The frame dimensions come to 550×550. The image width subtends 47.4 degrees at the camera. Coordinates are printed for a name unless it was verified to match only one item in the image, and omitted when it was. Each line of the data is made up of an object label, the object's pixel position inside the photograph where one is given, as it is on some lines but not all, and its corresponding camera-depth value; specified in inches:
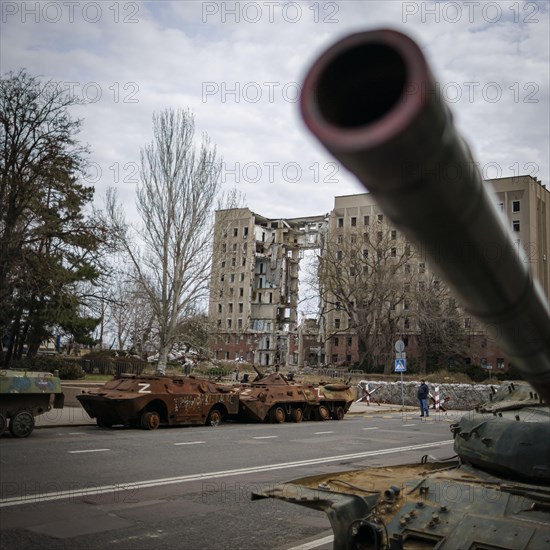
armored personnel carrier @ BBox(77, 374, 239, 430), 602.9
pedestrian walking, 895.7
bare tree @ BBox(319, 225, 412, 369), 1653.5
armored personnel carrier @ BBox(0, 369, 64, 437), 498.0
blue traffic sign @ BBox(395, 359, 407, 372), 907.4
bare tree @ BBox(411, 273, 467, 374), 1615.4
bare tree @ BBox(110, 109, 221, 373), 1072.8
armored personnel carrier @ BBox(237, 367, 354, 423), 735.7
